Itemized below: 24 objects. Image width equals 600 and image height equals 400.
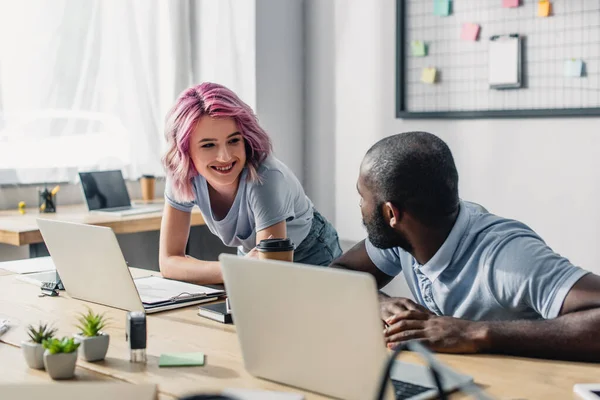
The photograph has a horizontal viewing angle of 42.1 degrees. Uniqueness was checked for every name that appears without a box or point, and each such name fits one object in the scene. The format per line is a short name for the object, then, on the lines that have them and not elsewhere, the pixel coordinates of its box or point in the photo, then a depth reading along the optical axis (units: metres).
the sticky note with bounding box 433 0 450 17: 3.44
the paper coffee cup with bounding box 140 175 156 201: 3.83
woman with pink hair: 2.19
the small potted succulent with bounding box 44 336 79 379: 1.31
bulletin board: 3.06
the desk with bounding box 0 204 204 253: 2.84
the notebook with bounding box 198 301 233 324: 1.70
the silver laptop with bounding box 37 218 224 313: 1.74
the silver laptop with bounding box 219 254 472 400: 1.11
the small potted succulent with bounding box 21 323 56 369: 1.36
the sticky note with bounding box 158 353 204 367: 1.38
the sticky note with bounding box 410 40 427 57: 3.55
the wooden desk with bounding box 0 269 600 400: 1.25
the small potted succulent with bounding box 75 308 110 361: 1.40
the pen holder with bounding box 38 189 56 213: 3.39
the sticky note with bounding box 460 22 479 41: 3.35
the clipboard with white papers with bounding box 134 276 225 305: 1.90
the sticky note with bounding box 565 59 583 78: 3.06
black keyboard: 1.18
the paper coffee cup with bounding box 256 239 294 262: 1.68
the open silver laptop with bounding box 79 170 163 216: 3.40
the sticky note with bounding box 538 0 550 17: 3.11
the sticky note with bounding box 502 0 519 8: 3.20
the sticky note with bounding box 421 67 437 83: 3.53
